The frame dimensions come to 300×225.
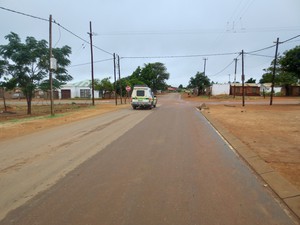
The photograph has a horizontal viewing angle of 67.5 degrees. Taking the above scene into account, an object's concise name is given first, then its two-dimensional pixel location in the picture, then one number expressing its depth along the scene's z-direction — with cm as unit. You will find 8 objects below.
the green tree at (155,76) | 6943
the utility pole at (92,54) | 2786
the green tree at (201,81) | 6265
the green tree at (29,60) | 2090
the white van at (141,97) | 2395
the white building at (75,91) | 5879
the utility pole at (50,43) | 1705
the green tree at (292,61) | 2496
